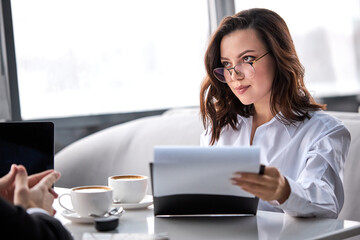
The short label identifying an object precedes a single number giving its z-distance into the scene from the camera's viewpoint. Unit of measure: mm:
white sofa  2523
